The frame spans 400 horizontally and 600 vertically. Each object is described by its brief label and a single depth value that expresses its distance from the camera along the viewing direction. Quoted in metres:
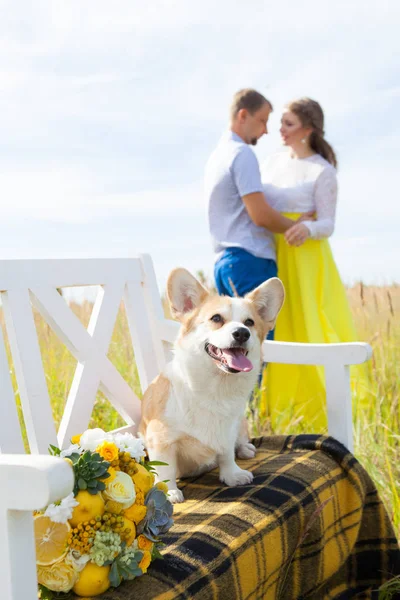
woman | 4.78
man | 4.60
